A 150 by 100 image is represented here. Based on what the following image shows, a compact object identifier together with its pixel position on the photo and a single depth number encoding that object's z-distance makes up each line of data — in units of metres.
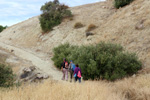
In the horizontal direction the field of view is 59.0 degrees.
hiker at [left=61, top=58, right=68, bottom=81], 10.90
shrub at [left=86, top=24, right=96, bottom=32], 22.52
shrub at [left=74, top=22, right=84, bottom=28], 25.33
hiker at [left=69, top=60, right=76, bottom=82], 10.38
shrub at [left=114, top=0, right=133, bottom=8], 24.45
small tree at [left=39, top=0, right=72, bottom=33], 29.85
